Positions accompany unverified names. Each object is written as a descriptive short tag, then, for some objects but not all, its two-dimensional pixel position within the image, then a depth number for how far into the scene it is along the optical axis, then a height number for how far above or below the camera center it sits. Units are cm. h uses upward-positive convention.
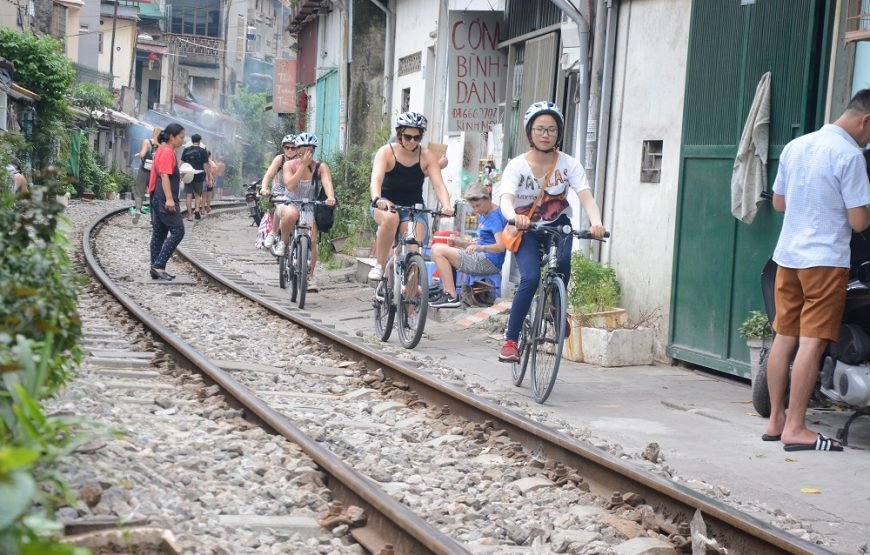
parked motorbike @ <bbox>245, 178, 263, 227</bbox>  2545 -62
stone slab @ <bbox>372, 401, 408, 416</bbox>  759 -135
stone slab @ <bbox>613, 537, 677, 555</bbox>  473 -130
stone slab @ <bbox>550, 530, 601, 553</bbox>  485 -131
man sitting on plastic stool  1173 -61
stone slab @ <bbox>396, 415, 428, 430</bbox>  721 -136
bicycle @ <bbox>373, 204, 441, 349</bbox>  1022 -87
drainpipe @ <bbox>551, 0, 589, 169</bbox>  1185 +113
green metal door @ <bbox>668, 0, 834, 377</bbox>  866 +49
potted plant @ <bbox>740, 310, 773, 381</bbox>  850 -85
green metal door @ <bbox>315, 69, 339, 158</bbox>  2720 +149
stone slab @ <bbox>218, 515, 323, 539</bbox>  480 -132
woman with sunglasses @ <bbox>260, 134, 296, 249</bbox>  1427 -8
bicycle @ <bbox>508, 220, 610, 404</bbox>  796 -84
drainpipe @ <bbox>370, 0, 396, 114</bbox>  2209 +235
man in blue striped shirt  670 -12
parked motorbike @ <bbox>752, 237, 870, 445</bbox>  679 -77
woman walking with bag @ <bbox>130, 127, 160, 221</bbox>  2239 -3
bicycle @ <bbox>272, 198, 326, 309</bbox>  1321 -86
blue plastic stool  1304 -95
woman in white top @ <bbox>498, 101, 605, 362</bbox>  833 +5
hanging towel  890 +32
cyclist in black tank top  1057 +6
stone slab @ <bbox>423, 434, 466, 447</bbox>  671 -134
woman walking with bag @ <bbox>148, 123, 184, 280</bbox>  1467 -30
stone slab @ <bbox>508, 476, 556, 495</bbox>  570 -131
